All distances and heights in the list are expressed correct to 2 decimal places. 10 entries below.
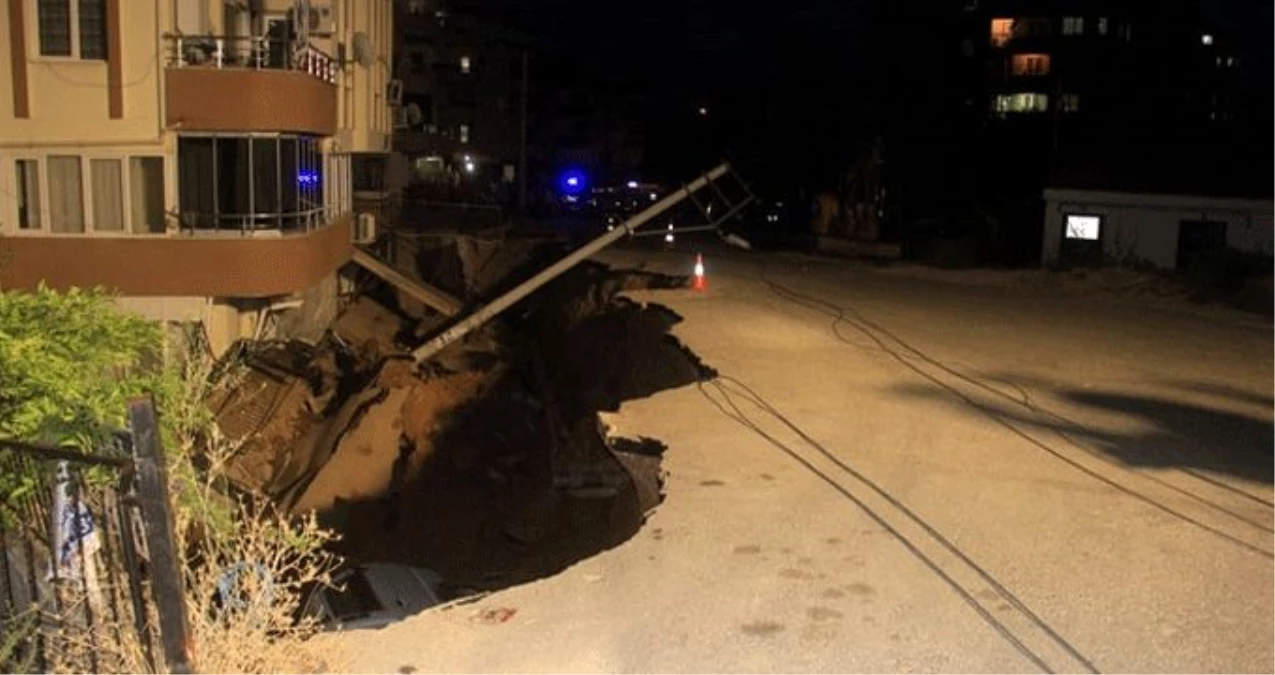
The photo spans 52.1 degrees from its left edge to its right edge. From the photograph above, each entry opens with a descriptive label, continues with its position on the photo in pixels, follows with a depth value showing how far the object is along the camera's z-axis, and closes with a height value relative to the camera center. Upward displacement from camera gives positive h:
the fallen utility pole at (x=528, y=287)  25.75 -2.31
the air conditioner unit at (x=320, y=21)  22.35 +2.57
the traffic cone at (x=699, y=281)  27.64 -2.15
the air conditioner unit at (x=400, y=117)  37.15 +1.54
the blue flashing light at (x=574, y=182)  82.36 -0.42
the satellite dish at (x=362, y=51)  26.20 +2.38
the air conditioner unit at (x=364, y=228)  28.06 -1.25
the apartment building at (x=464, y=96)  67.12 +4.18
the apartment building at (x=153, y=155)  19.52 +0.13
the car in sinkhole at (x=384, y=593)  12.48 -4.41
